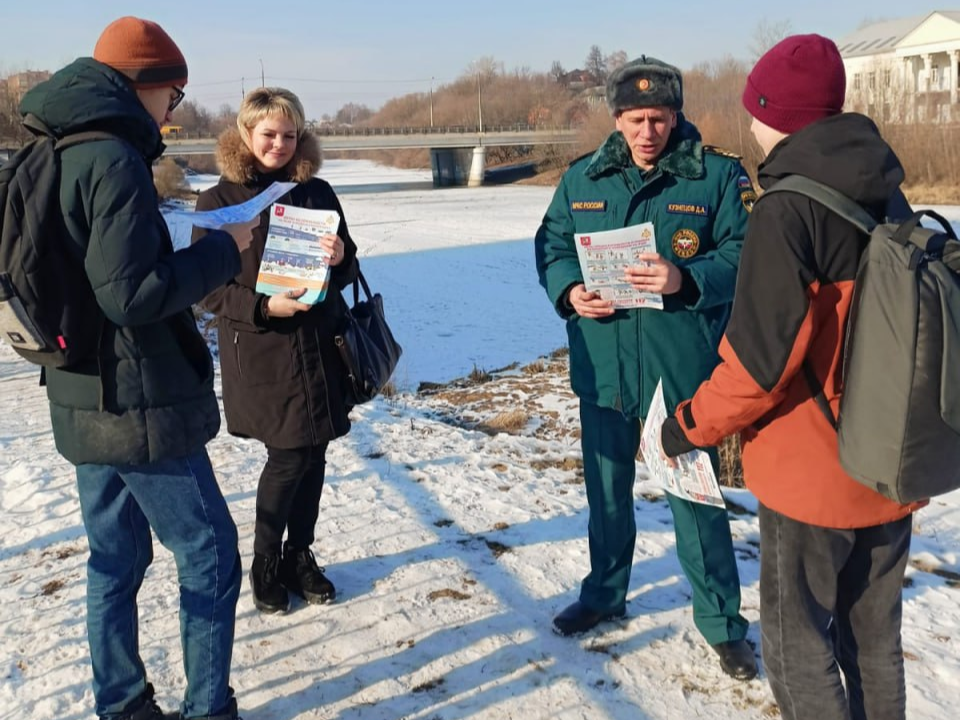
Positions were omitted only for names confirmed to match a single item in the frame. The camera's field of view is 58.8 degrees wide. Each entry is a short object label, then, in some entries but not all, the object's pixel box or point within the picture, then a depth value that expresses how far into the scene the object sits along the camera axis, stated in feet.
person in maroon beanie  7.21
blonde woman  11.48
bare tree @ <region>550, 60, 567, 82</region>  449.31
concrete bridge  200.85
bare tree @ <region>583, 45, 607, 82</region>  496.64
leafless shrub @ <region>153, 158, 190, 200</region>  120.78
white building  117.50
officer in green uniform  10.87
